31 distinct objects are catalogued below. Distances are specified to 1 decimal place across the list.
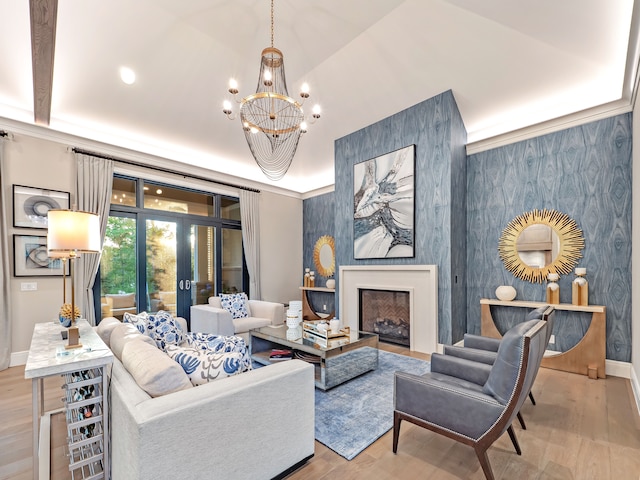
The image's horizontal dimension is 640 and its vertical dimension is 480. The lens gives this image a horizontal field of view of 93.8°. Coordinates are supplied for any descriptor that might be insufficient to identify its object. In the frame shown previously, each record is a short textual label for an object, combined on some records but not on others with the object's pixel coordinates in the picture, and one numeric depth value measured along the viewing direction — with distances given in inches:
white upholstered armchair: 161.8
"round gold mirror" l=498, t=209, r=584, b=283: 145.2
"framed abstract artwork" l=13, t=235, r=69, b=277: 146.3
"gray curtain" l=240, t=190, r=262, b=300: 242.4
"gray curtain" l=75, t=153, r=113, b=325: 161.2
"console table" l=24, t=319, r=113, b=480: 59.9
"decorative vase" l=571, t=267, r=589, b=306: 136.5
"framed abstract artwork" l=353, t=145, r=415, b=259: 174.6
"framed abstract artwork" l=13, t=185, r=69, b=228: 146.6
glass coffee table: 114.4
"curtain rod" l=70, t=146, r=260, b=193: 166.1
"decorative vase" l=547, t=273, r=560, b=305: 144.4
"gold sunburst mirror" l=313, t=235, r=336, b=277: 262.5
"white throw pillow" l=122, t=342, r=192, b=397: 56.9
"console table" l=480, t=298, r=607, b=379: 127.6
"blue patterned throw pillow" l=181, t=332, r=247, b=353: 74.4
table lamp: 73.6
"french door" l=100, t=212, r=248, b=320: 181.9
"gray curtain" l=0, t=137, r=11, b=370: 139.3
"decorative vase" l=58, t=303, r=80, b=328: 84.4
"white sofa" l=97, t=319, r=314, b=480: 48.8
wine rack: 63.9
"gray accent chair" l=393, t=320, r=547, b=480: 61.5
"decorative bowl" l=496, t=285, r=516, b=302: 157.3
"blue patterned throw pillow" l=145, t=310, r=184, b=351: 107.0
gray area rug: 83.4
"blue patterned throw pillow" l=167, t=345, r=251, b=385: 64.7
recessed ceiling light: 145.9
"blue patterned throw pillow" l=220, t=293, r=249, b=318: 187.6
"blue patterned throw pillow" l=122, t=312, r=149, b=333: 103.3
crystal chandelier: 106.1
